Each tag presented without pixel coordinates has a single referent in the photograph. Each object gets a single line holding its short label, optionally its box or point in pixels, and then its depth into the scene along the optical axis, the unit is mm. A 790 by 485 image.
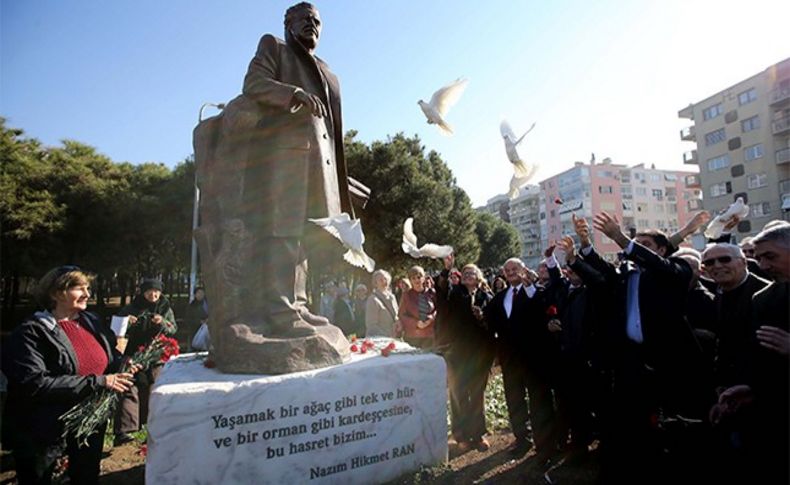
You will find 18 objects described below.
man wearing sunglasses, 2895
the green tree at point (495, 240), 44438
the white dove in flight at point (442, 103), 5602
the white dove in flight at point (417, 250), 4719
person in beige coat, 6988
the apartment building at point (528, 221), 74188
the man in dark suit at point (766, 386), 2420
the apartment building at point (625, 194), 56156
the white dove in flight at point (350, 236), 3628
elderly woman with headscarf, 5230
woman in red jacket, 5891
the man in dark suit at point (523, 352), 4410
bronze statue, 3711
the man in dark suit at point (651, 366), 3277
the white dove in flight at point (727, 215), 4684
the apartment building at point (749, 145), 33719
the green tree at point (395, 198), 19984
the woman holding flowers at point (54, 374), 2818
